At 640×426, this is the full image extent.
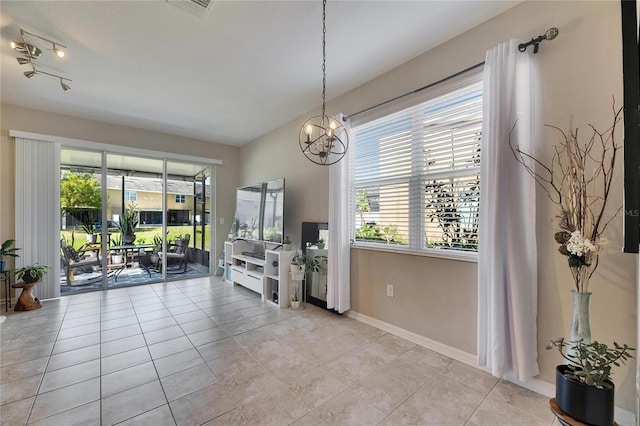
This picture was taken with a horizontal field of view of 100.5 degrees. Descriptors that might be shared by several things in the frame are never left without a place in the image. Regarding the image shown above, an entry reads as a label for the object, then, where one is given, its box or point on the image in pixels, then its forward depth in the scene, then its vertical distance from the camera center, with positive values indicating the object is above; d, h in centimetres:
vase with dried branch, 155 +8
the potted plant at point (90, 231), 446 -27
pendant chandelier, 213 +92
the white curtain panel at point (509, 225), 187 -9
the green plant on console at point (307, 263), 360 -67
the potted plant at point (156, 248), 518 -66
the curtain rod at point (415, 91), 222 +120
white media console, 370 -91
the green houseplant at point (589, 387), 134 -91
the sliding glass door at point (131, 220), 439 -10
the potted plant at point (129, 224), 480 -17
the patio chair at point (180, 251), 522 -75
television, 403 +3
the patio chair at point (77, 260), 428 -75
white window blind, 231 +39
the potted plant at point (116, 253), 472 -70
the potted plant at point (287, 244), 391 -44
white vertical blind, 380 +10
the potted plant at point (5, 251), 337 -46
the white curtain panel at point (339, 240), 322 -33
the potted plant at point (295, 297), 363 -116
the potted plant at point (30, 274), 346 -77
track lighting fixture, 234 +151
